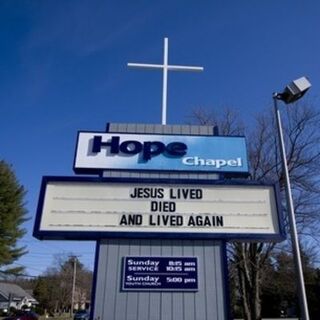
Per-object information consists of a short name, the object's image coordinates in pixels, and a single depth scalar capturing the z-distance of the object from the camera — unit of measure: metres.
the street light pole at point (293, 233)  7.45
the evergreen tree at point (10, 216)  45.47
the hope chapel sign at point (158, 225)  8.74
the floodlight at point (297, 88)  8.46
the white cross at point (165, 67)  12.51
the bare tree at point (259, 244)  19.94
